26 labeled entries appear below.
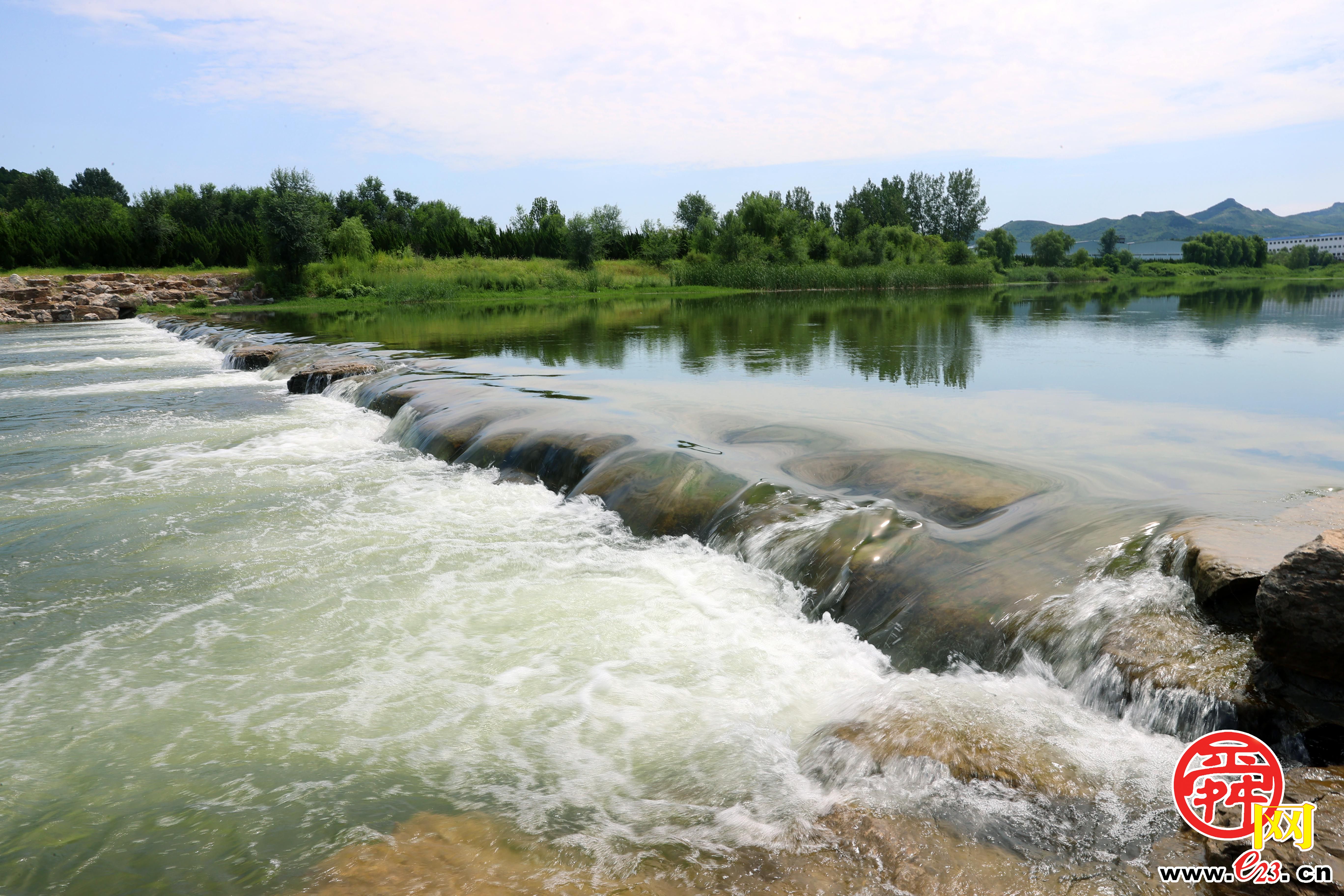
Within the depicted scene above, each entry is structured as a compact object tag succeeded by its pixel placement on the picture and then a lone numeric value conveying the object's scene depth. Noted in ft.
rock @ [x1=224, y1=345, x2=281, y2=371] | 61.93
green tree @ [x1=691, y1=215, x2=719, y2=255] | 237.45
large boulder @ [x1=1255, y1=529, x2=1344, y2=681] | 9.68
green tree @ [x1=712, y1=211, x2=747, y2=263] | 216.33
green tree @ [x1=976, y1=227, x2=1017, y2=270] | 322.96
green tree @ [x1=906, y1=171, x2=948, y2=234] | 388.78
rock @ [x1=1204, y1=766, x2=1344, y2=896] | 7.85
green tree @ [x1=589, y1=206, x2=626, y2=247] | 239.30
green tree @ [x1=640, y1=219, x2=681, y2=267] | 225.56
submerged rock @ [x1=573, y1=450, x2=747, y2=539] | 22.38
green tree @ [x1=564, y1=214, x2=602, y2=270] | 201.77
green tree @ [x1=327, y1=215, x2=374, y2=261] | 163.32
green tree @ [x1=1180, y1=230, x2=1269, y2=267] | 338.54
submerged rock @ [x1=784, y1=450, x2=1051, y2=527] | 19.62
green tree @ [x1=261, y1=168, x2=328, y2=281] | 147.43
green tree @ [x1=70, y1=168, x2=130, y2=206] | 433.89
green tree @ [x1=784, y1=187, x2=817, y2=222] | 354.74
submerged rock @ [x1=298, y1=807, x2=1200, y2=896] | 8.78
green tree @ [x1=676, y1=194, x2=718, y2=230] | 310.45
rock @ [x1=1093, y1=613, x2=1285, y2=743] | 10.62
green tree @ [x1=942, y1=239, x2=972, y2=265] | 270.87
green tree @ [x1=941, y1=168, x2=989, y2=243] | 384.27
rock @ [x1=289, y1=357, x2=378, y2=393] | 51.16
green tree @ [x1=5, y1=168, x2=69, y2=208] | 380.99
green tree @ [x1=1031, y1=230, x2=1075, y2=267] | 321.52
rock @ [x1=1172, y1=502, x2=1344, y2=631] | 12.22
